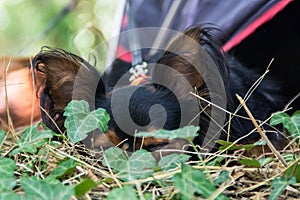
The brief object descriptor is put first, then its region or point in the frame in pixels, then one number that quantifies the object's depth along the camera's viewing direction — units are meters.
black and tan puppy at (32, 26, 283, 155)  1.86
